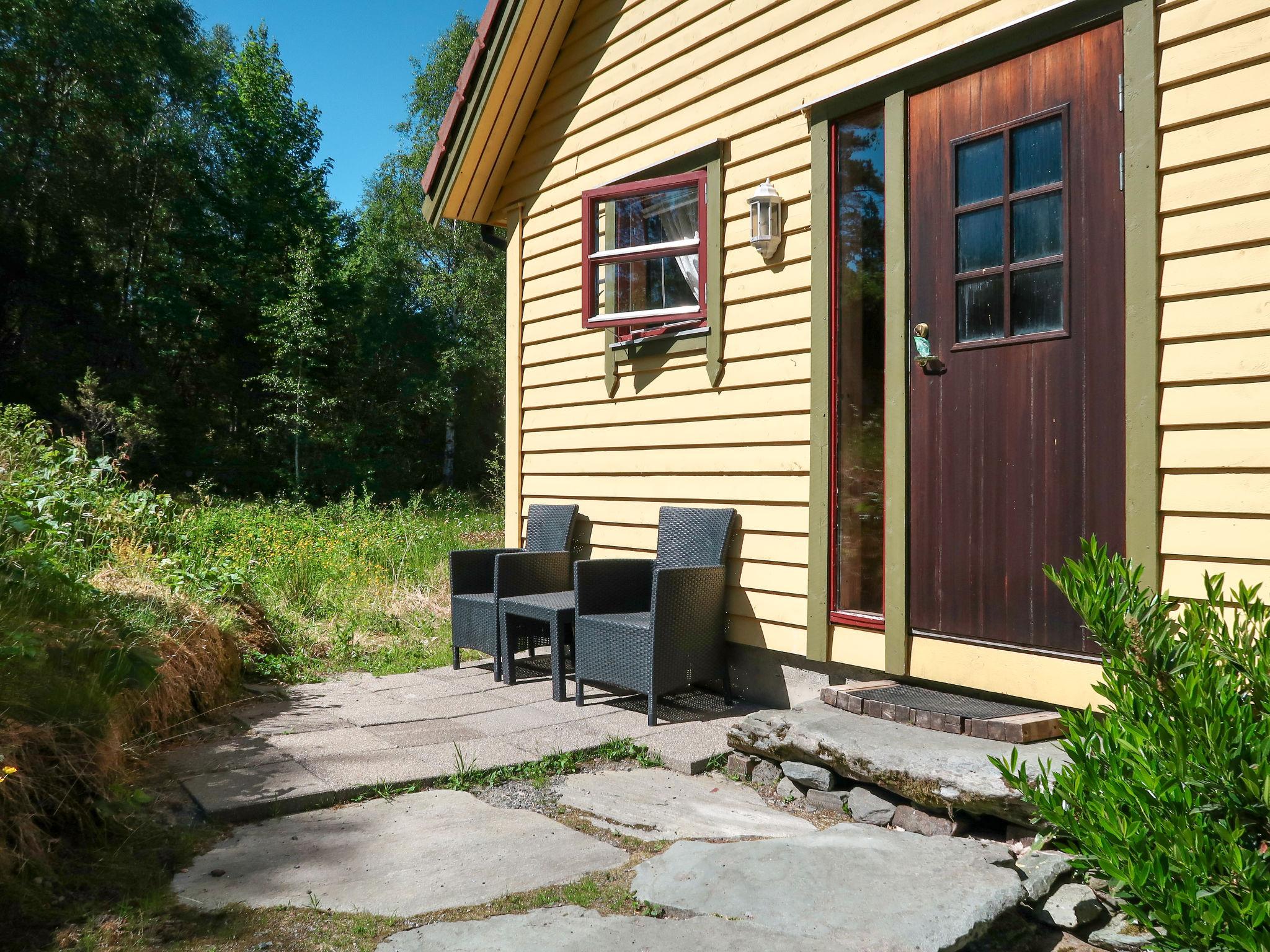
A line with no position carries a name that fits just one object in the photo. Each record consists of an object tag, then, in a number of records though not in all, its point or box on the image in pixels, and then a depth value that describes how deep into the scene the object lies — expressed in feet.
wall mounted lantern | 15.07
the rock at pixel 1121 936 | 7.49
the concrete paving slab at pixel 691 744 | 12.54
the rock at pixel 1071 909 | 7.86
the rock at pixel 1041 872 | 8.07
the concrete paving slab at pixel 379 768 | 11.21
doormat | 11.13
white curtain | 17.15
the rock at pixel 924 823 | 9.82
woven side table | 15.84
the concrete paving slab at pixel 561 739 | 12.84
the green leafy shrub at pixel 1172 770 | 6.57
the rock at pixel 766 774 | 11.93
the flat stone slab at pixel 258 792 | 10.34
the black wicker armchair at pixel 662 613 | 14.29
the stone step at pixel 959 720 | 10.33
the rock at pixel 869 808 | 10.51
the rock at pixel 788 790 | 11.55
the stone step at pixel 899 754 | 9.43
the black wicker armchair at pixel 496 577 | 17.54
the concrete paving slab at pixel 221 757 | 11.84
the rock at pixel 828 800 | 11.05
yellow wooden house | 10.04
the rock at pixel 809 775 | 11.22
